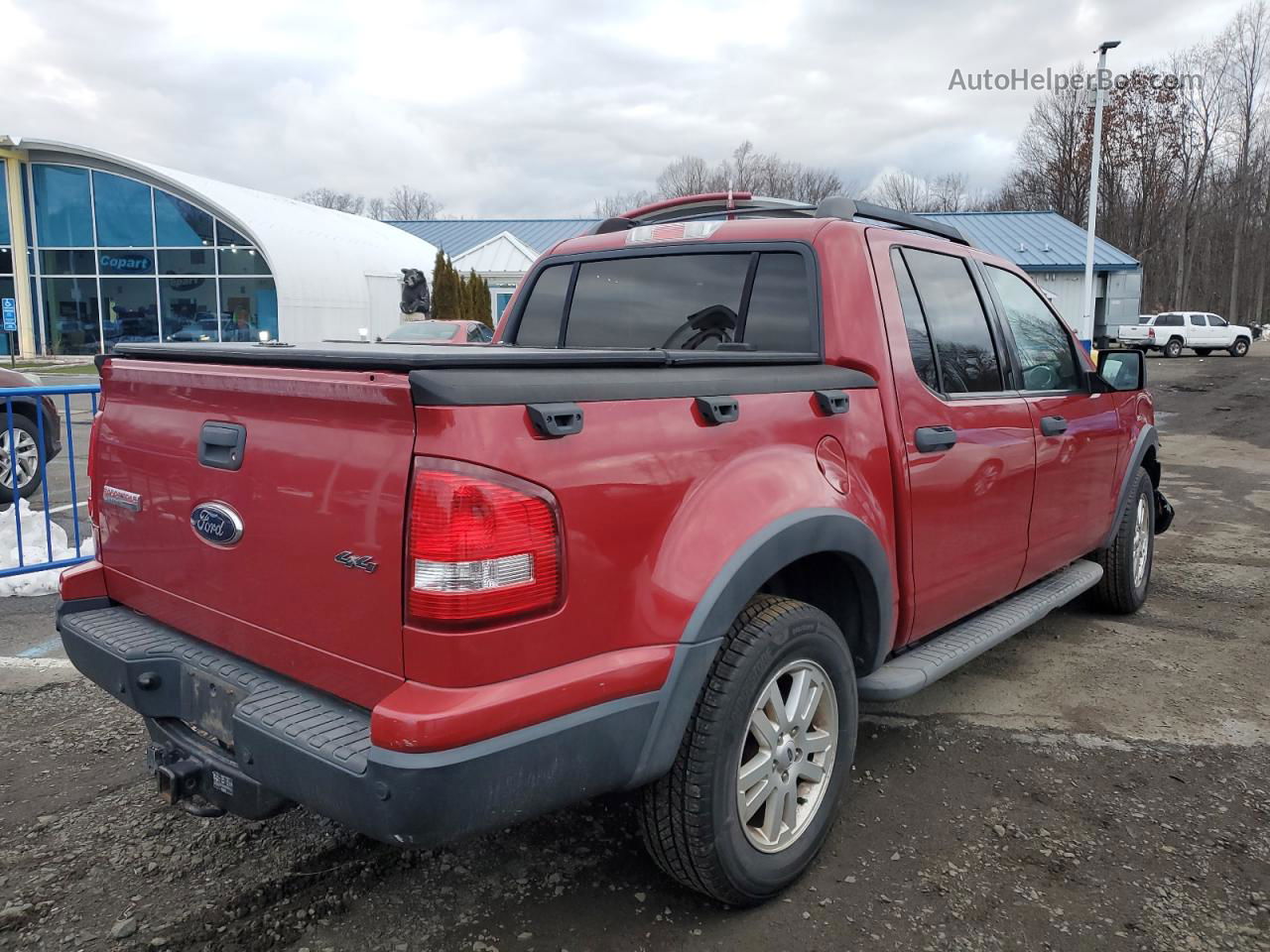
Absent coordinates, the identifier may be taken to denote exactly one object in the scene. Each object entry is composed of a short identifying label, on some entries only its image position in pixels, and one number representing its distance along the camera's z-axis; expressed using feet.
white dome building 95.86
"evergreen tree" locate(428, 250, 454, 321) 81.46
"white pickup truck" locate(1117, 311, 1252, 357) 121.60
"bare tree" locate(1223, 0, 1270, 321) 170.91
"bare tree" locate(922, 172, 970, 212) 214.07
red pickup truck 6.46
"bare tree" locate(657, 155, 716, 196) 194.13
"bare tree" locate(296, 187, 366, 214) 236.10
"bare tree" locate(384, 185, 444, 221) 255.50
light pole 68.28
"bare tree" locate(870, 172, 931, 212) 201.46
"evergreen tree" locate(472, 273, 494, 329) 86.22
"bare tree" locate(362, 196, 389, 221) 252.21
